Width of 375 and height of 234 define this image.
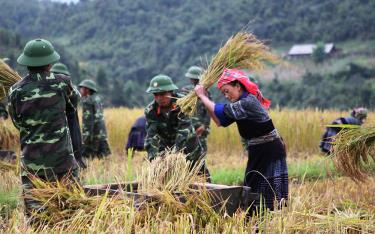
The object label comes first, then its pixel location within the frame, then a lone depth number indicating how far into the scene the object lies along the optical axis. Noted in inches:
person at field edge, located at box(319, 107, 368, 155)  464.4
